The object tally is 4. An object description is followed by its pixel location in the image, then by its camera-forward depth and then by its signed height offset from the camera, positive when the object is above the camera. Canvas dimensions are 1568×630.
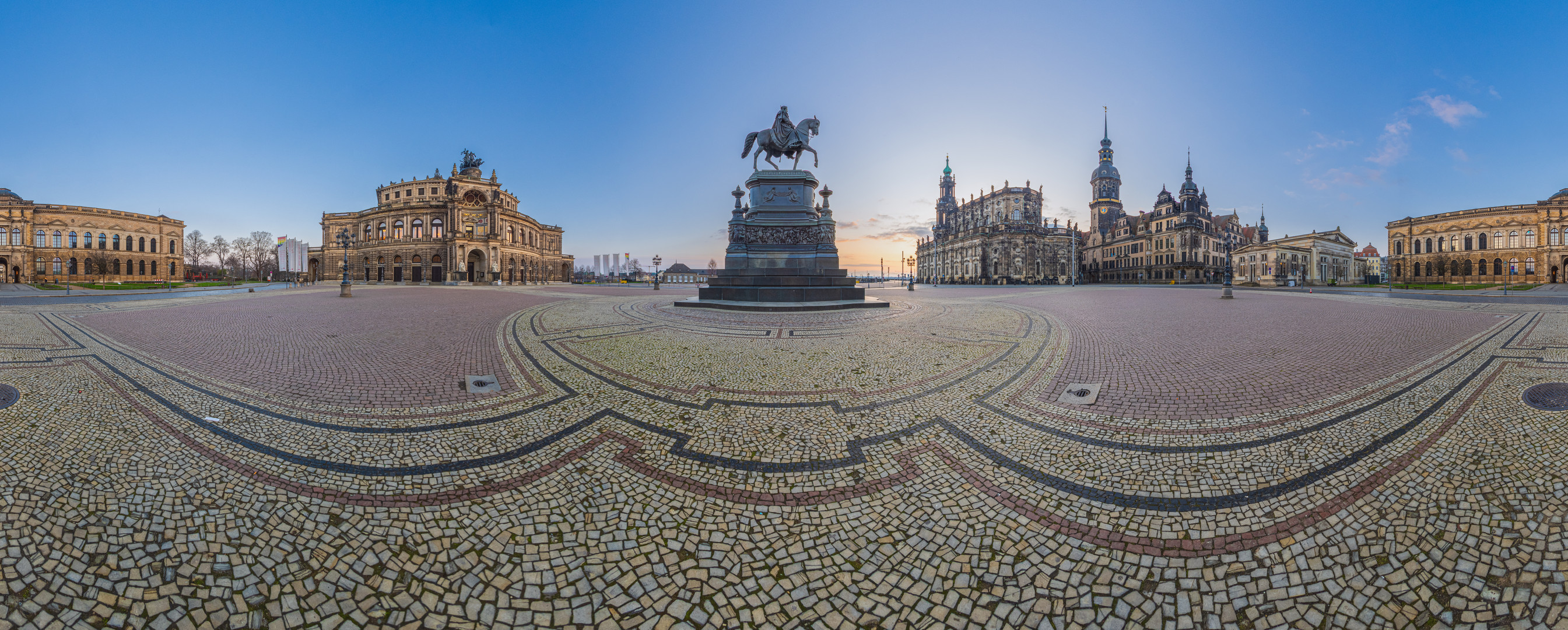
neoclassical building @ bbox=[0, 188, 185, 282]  57.31 +7.43
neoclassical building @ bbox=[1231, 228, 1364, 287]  73.50 +6.64
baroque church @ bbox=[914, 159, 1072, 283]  82.88 +10.41
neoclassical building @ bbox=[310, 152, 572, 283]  60.50 +8.83
